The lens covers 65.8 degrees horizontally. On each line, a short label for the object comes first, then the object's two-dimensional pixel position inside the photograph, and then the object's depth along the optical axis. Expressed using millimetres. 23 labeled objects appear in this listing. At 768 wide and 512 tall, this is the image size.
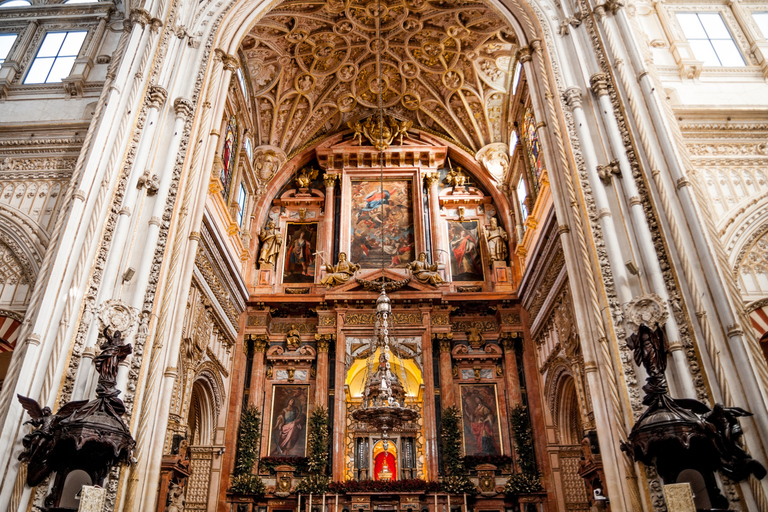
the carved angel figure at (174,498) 11938
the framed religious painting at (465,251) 19625
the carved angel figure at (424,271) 18375
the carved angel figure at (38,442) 7875
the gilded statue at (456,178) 20953
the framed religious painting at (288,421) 16734
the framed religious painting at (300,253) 19641
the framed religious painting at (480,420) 16641
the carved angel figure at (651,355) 8008
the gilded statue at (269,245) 19328
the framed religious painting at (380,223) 19797
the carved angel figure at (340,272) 18500
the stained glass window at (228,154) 16534
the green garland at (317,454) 15409
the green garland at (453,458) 15500
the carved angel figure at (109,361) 8328
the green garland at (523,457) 15375
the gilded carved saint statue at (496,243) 19203
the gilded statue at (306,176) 20944
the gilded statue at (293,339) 18094
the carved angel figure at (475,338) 18000
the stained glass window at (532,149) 16266
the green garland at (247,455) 15391
